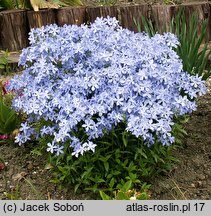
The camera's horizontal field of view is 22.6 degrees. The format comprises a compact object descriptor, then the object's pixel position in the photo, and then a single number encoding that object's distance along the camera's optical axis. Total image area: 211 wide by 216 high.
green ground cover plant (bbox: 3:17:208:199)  2.62
